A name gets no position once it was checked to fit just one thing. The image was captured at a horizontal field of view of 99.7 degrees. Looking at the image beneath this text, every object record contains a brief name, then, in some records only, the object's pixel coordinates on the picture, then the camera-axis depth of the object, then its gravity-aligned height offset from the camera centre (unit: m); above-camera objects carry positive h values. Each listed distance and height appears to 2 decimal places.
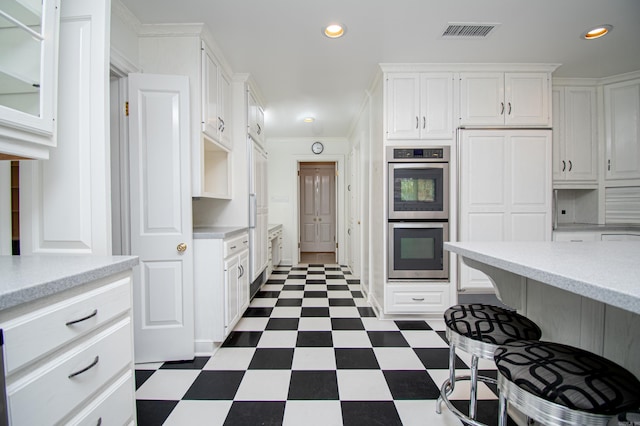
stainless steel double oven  2.58 -0.02
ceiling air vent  2.05 +1.40
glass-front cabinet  0.91 +0.49
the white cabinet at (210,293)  2.01 -0.62
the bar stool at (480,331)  1.05 -0.49
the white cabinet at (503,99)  2.60 +1.06
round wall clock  5.27 +1.23
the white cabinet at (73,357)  0.64 -0.42
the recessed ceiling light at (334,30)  2.05 +1.39
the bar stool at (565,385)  0.62 -0.44
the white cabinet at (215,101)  2.11 +0.95
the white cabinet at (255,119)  2.96 +1.09
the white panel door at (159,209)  1.82 +0.01
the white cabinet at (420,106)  2.60 +1.00
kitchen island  0.66 -0.20
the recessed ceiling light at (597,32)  2.10 +1.42
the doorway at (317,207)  6.86 +0.07
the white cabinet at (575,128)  2.90 +0.87
